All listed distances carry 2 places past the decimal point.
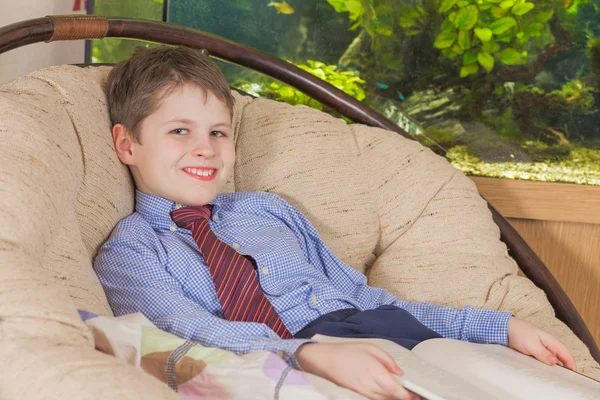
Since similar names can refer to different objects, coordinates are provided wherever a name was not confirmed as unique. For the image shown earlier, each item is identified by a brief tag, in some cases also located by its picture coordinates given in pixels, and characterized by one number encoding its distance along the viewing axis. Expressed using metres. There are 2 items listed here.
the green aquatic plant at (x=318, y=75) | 2.51
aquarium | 2.55
